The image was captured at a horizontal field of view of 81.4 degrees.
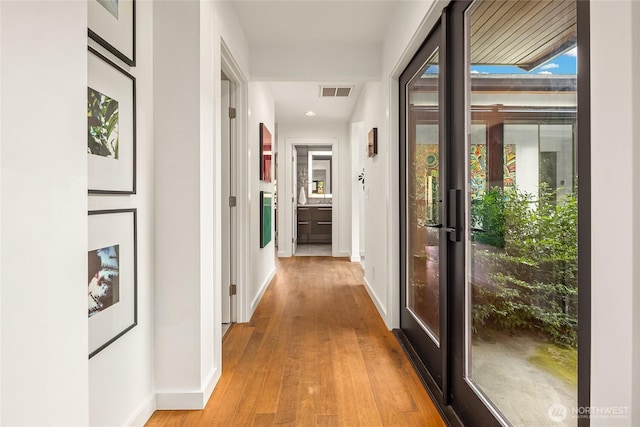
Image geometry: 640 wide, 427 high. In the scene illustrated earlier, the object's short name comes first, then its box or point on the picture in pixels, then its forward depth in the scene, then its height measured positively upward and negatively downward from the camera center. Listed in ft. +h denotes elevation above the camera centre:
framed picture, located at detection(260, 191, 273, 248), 12.62 -0.39
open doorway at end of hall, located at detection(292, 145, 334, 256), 27.76 +0.74
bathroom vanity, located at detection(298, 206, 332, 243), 27.73 -1.23
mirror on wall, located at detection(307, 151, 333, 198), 29.04 +2.49
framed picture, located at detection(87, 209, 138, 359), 4.42 -0.90
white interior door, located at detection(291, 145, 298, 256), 22.48 +0.40
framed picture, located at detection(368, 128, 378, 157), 11.86 +2.09
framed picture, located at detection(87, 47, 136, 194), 4.36 +1.02
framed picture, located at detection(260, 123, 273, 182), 12.67 +1.92
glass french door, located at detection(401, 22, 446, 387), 6.79 -0.02
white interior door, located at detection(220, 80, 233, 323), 10.00 +0.48
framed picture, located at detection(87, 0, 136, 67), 4.37 +2.29
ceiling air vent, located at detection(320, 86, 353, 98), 14.84 +4.78
